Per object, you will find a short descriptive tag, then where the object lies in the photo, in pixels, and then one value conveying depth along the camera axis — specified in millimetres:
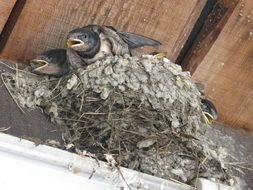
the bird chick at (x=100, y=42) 3344
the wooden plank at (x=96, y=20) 3213
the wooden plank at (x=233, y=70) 3434
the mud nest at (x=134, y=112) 3148
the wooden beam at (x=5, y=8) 3105
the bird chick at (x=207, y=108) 3488
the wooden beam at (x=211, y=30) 3420
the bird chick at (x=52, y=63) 3266
